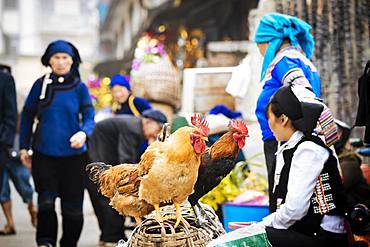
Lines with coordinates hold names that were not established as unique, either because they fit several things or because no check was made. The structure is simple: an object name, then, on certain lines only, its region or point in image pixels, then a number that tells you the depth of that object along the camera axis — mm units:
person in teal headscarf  9167
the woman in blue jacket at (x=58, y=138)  10799
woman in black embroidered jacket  7134
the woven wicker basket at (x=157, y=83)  19032
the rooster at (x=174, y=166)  6844
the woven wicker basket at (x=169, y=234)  6870
